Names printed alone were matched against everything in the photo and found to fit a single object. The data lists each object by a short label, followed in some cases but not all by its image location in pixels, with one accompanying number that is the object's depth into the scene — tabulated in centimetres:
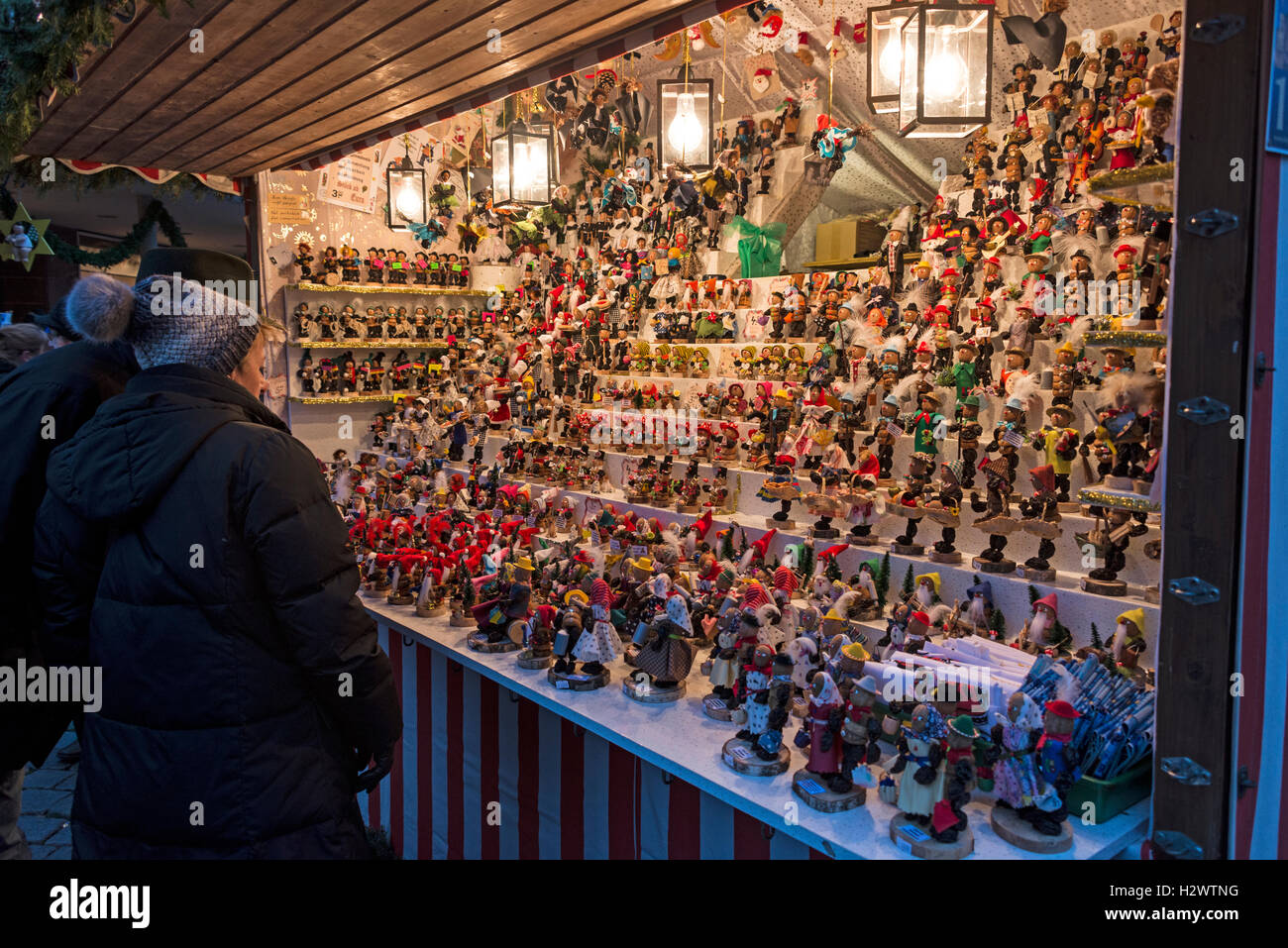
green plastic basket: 195
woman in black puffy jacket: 165
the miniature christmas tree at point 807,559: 369
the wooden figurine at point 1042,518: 314
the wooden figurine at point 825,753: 198
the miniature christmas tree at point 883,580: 341
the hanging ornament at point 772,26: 703
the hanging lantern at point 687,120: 489
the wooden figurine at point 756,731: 211
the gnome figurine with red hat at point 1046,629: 289
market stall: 185
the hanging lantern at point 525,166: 520
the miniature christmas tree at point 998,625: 309
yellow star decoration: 593
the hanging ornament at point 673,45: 700
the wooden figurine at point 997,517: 321
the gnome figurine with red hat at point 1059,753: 195
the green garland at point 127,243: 712
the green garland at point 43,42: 227
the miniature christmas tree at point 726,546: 391
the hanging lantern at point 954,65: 349
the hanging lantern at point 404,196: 673
